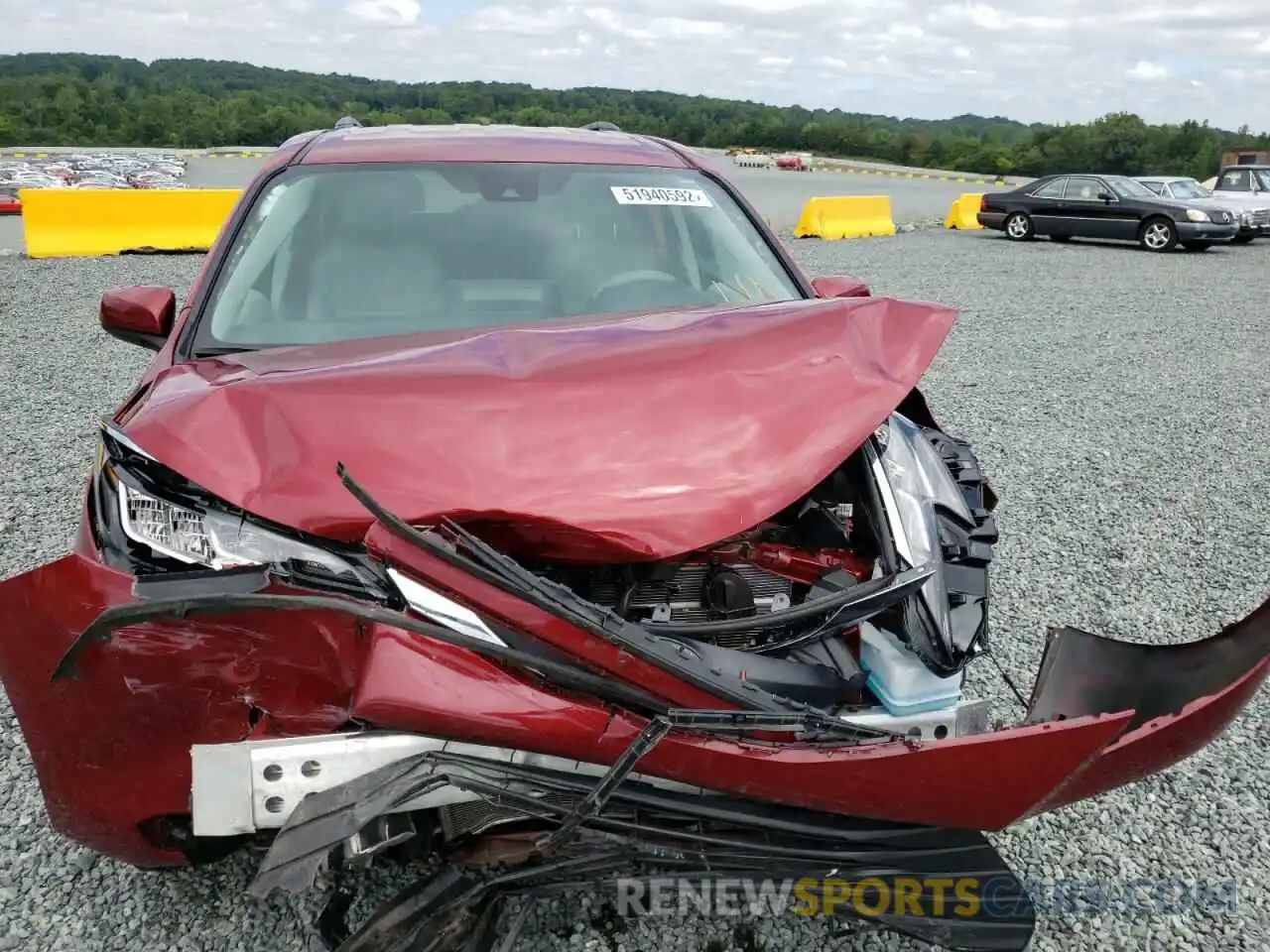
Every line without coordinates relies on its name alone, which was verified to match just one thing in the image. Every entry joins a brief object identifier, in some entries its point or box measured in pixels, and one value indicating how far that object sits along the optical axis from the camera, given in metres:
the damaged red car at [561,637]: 1.59
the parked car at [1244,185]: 19.41
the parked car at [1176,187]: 18.09
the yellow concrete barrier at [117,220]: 12.84
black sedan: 17.38
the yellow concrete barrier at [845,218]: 17.97
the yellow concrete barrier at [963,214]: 21.55
